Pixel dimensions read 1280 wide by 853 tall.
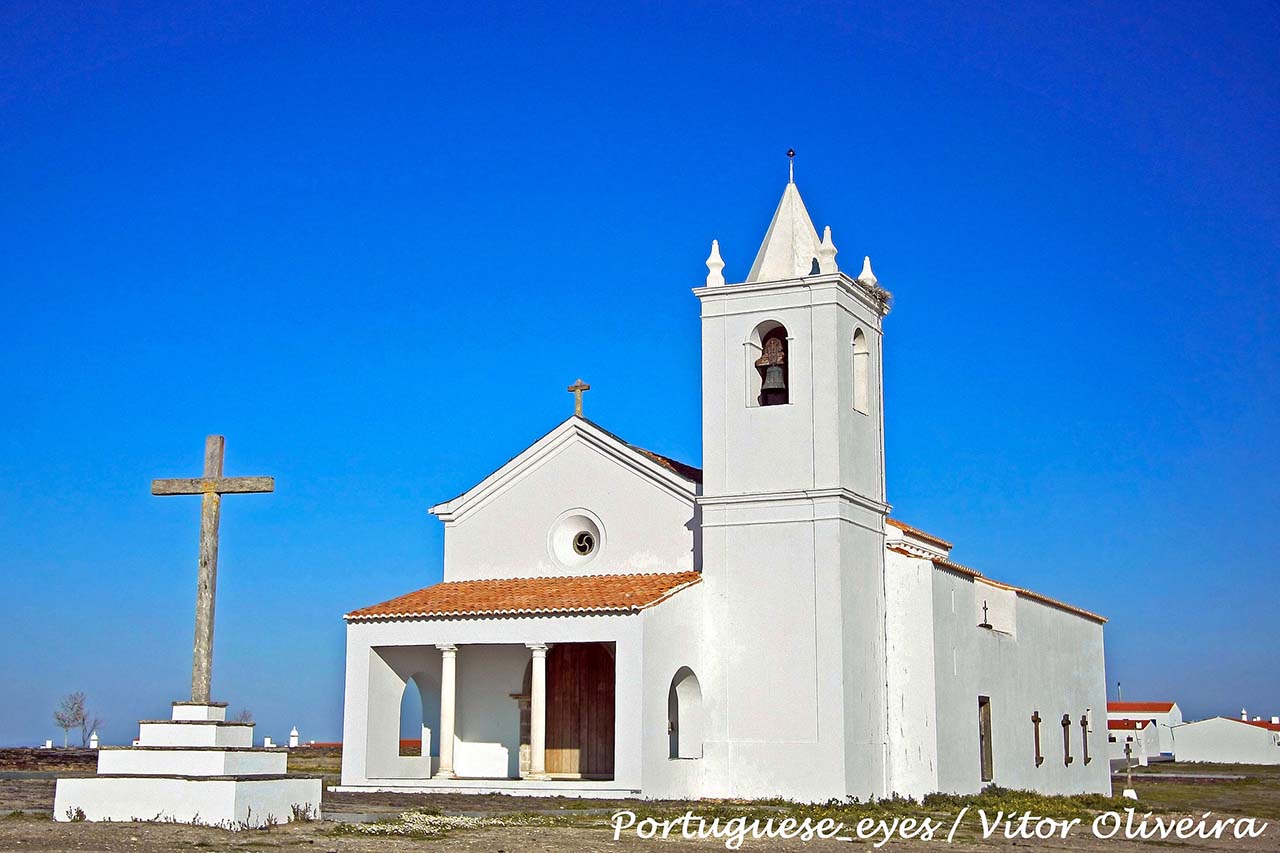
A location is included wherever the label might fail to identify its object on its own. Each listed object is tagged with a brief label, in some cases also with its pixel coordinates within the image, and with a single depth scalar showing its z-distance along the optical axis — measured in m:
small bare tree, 59.20
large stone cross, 18.50
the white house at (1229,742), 81.75
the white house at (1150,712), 94.67
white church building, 25.38
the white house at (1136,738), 68.81
